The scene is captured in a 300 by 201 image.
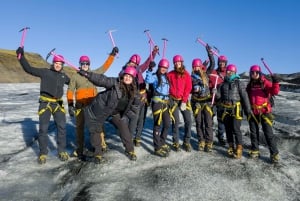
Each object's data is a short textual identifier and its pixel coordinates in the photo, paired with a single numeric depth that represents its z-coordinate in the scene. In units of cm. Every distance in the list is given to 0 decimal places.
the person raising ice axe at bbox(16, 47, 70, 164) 566
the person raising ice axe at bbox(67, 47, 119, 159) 590
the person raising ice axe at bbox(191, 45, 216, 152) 621
